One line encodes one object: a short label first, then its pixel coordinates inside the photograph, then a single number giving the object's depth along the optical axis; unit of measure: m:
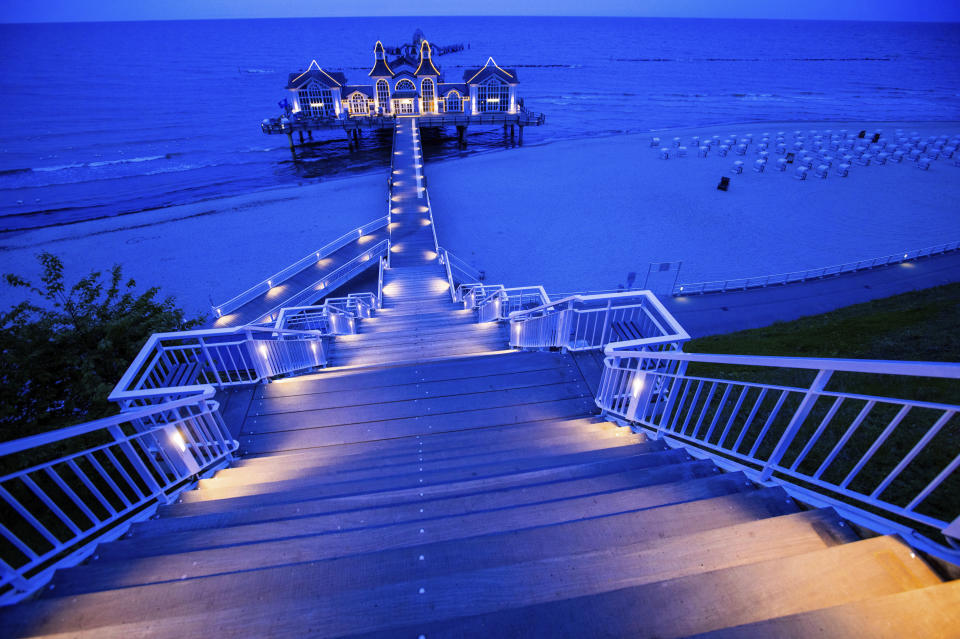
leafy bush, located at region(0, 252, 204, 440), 7.08
